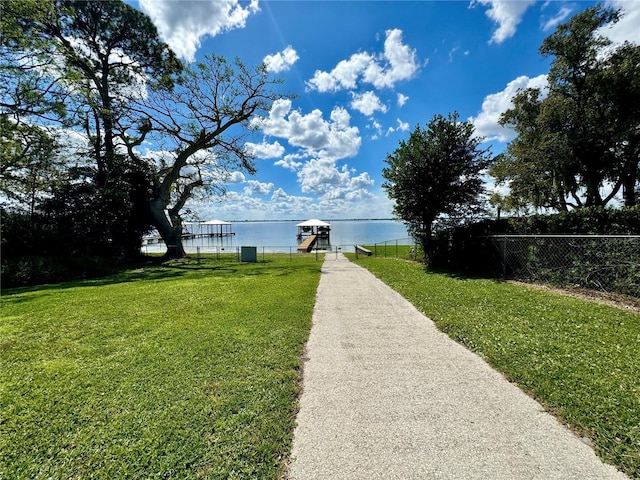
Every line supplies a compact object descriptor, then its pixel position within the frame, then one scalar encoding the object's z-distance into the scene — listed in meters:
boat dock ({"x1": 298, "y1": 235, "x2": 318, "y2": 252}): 25.72
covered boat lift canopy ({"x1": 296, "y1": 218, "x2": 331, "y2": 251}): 30.08
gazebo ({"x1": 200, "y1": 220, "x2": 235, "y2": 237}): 33.24
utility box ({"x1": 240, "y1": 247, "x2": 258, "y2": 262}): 17.00
